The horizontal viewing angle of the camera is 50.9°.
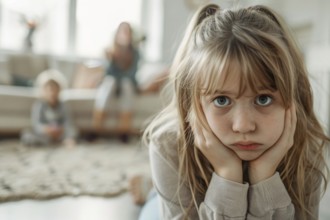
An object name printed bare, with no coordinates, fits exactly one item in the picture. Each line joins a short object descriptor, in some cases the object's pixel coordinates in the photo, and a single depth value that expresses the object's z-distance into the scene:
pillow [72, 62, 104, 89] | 3.02
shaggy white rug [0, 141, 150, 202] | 1.21
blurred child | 2.33
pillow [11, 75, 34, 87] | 2.83
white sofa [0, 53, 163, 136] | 2.39
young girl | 0.59
